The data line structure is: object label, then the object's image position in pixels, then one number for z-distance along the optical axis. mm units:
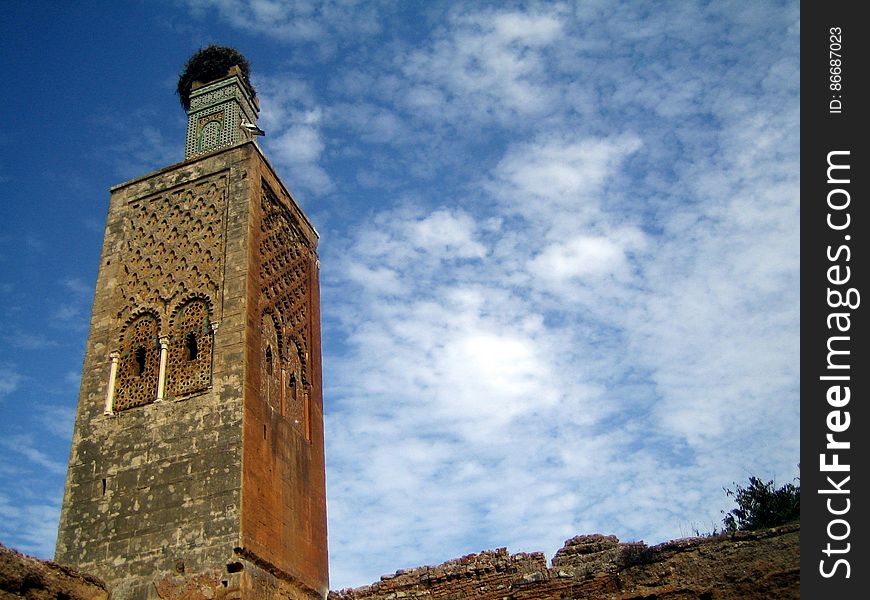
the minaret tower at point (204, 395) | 10688
